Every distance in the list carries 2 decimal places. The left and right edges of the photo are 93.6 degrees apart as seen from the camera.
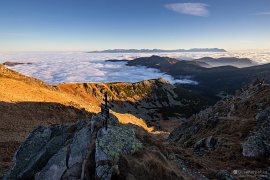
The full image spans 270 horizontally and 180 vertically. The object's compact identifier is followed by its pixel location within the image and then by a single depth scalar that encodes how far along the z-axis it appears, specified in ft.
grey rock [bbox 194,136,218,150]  60.37
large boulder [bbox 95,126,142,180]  25.41
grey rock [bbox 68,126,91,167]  27.27
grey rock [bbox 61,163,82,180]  26.25
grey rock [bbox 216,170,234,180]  35.30
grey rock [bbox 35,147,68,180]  26.79
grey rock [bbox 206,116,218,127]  81.51
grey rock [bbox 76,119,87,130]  33.95
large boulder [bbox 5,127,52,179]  30.23
